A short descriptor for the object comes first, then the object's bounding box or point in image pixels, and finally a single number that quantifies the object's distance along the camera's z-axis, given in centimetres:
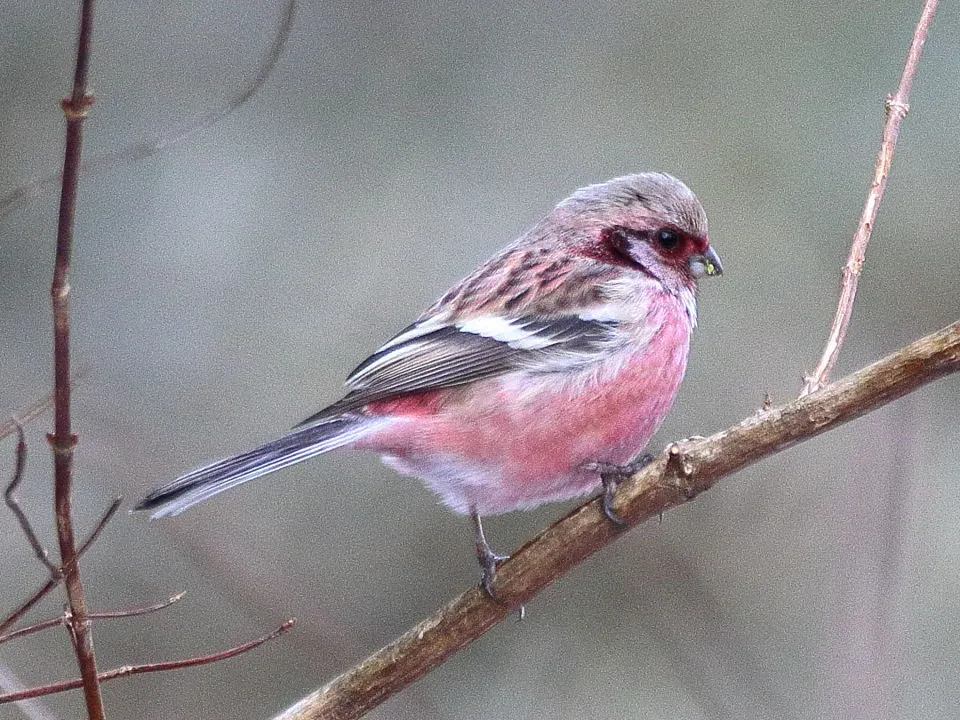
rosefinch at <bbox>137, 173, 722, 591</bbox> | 844
